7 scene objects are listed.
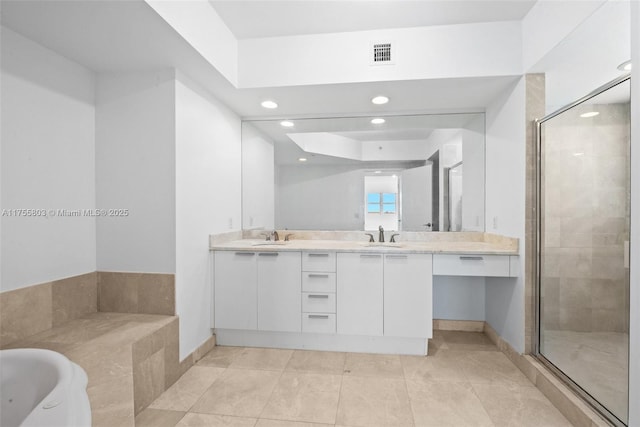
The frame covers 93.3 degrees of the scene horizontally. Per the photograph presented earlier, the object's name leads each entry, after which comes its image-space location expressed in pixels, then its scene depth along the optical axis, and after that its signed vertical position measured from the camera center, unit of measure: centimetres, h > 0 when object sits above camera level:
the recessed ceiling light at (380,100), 258 +99
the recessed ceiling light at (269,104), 272 +100
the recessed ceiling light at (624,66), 213 +105
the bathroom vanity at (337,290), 240 -64
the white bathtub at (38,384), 93 -59
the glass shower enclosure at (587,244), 169 -21
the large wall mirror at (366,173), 294 +41
